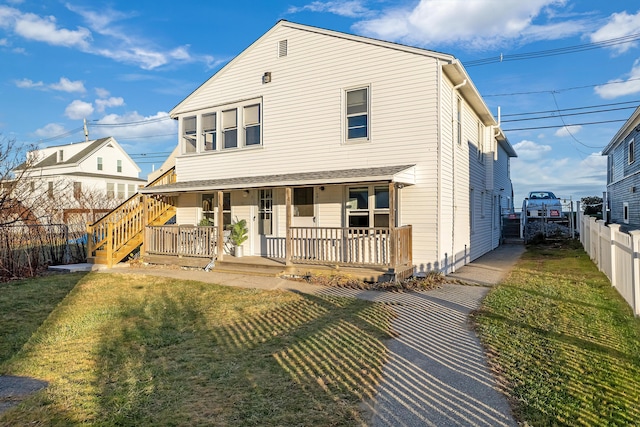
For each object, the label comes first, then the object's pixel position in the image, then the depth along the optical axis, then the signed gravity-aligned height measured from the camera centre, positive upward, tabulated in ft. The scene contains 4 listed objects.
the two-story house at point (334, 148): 34.09 +6.50
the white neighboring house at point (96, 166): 112.06 +14.07
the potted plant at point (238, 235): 42.01 -2.43
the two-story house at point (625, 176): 55.88 +5.86
